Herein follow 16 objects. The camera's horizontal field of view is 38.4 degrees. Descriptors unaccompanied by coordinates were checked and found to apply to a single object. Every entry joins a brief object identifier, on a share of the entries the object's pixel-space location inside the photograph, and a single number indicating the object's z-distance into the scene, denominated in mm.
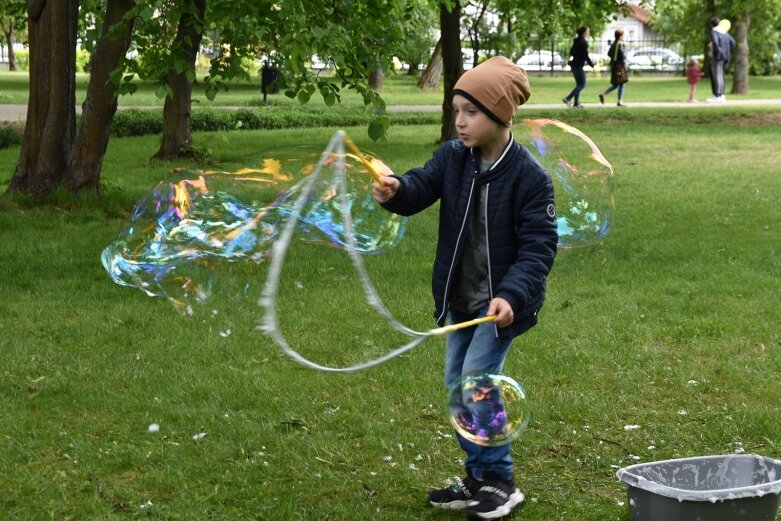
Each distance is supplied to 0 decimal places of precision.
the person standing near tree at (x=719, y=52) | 25781
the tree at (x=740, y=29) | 32906
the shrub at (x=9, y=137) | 16719
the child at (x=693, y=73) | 28891
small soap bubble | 4223
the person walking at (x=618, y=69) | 25531
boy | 4055
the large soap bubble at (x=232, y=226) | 5012
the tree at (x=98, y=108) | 10242
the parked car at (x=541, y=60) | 54125
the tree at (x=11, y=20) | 16027
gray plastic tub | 3883
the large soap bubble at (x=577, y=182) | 5934
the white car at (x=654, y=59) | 52438
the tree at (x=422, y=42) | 38356
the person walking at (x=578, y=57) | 24973
